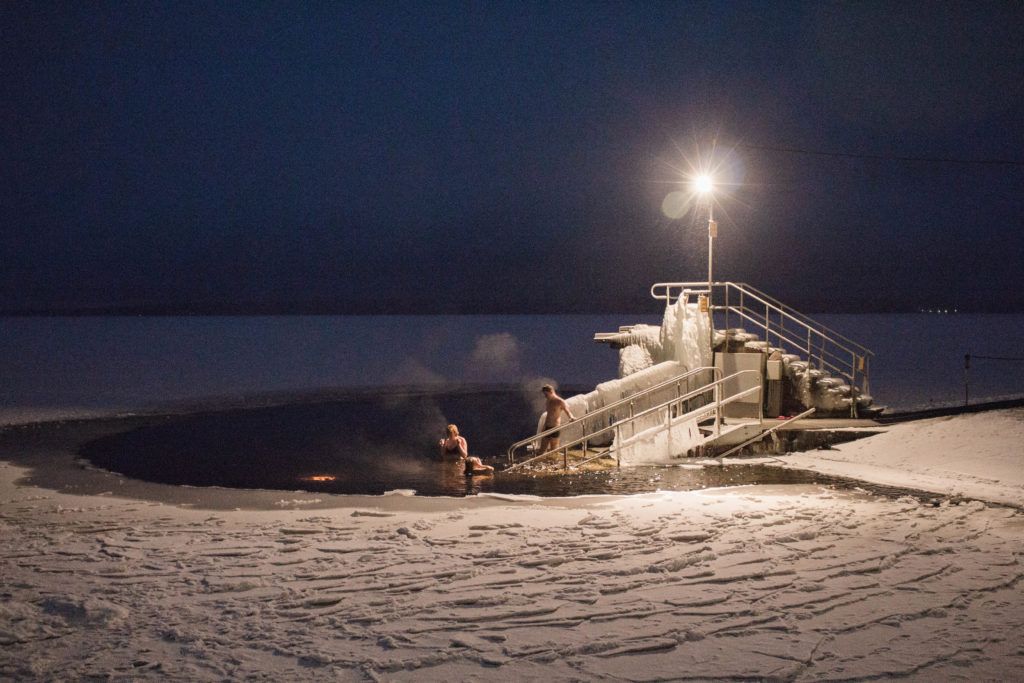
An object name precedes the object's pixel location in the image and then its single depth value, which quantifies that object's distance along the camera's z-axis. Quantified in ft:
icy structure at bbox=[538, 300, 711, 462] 57.62
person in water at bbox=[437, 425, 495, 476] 51.11
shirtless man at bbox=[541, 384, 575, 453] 53.52
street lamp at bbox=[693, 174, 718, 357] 54.13
